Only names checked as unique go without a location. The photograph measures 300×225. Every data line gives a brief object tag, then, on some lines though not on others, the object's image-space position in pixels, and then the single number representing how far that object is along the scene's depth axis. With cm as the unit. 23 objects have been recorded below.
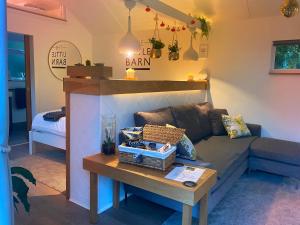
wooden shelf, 223
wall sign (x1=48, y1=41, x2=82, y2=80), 495
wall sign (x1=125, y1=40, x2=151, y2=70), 504
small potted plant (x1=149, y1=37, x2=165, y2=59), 388
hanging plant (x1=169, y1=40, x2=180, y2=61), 420
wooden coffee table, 160
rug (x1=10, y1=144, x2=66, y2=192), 302
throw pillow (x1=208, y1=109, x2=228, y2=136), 382
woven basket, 187
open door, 461
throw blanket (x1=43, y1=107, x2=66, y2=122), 372
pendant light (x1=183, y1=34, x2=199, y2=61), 398
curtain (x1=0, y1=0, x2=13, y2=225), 66
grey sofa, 240
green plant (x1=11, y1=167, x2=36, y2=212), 143
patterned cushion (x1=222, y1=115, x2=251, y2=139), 365
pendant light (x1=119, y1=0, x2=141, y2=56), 293
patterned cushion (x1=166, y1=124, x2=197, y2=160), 231
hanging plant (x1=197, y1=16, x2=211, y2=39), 400
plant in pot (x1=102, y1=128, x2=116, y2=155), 222
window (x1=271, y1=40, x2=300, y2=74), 368
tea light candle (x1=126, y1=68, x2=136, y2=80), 313
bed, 361
